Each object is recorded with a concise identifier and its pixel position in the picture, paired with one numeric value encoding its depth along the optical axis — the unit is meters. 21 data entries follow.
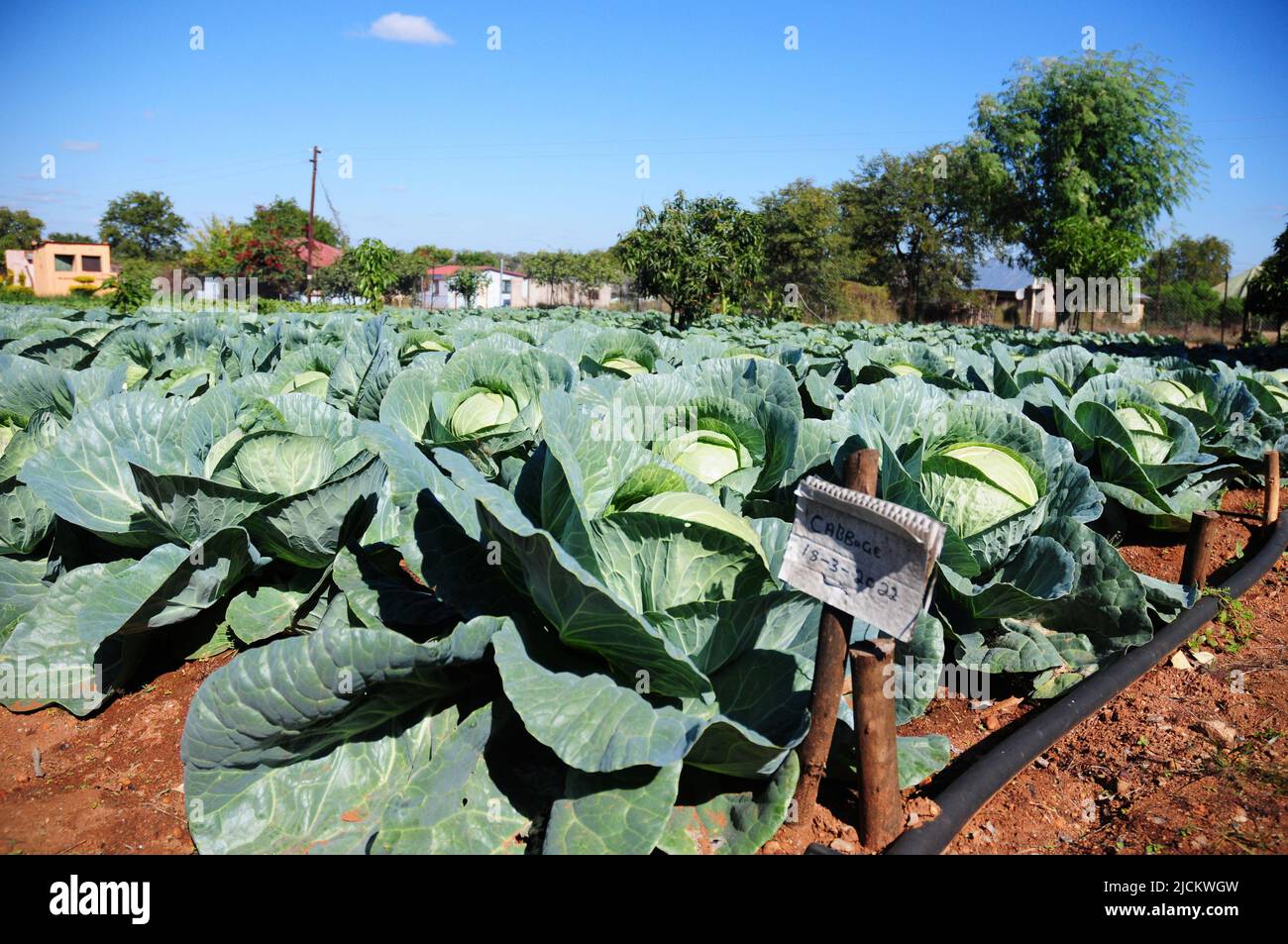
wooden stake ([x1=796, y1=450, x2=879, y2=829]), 2.07
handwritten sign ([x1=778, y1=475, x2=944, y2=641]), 1.81
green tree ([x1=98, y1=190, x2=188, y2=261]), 84.00
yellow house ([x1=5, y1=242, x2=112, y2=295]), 63.88
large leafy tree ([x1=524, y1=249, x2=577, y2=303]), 69.44
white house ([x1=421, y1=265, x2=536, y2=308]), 74.75
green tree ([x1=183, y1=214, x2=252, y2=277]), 47.50
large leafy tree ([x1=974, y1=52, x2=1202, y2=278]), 37.06
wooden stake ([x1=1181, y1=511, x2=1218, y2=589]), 4.23
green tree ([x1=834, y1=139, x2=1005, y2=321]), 54.56
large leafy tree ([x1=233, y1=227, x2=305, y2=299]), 47.00
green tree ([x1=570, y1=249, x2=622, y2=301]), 68.62
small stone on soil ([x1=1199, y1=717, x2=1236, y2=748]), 3.03
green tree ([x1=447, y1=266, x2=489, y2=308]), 61.00
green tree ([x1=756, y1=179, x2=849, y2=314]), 48.53
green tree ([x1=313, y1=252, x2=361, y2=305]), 61.10
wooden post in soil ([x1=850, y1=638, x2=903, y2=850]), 2.09
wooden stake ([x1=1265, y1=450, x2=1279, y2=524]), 5.45
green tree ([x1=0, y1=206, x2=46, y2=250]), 86.31
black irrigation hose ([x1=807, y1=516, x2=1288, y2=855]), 2.24
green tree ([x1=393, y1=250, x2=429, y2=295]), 68.62
